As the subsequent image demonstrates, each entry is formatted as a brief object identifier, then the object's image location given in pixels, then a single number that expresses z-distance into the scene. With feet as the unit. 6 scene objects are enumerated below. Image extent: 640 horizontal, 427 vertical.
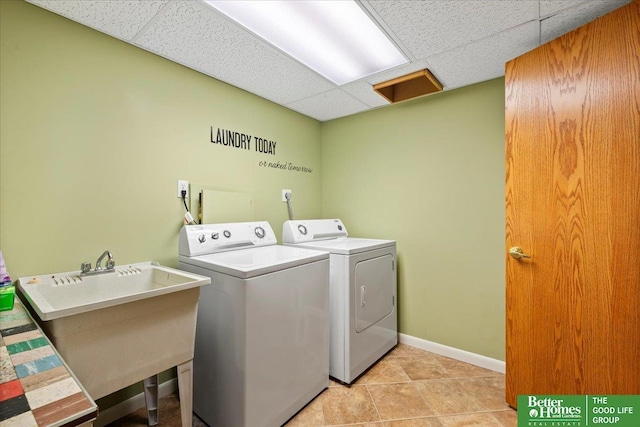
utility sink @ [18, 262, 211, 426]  3.30
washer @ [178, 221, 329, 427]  4.66
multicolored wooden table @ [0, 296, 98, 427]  1.77
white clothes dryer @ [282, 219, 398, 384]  6.44
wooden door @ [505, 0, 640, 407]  4.26
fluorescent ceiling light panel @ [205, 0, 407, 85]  4.64
